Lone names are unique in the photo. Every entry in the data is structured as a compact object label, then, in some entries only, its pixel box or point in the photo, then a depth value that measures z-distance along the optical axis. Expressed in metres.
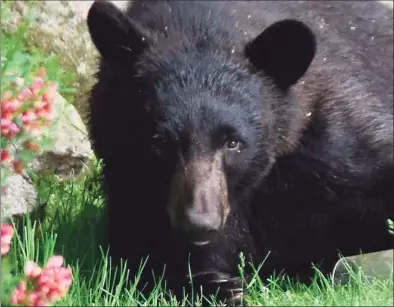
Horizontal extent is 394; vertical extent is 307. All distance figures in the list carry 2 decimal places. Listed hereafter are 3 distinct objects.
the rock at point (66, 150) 11.78
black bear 8.34
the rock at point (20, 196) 9.55
